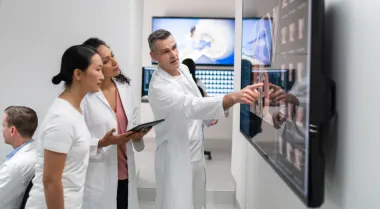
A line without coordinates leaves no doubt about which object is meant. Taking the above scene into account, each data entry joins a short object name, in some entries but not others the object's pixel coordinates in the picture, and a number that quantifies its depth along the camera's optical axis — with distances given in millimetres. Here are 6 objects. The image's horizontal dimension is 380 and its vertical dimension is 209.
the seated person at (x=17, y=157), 1978
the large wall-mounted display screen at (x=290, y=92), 1008
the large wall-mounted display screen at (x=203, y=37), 5867
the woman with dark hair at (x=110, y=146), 1936
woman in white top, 1385
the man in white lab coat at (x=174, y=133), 2098
